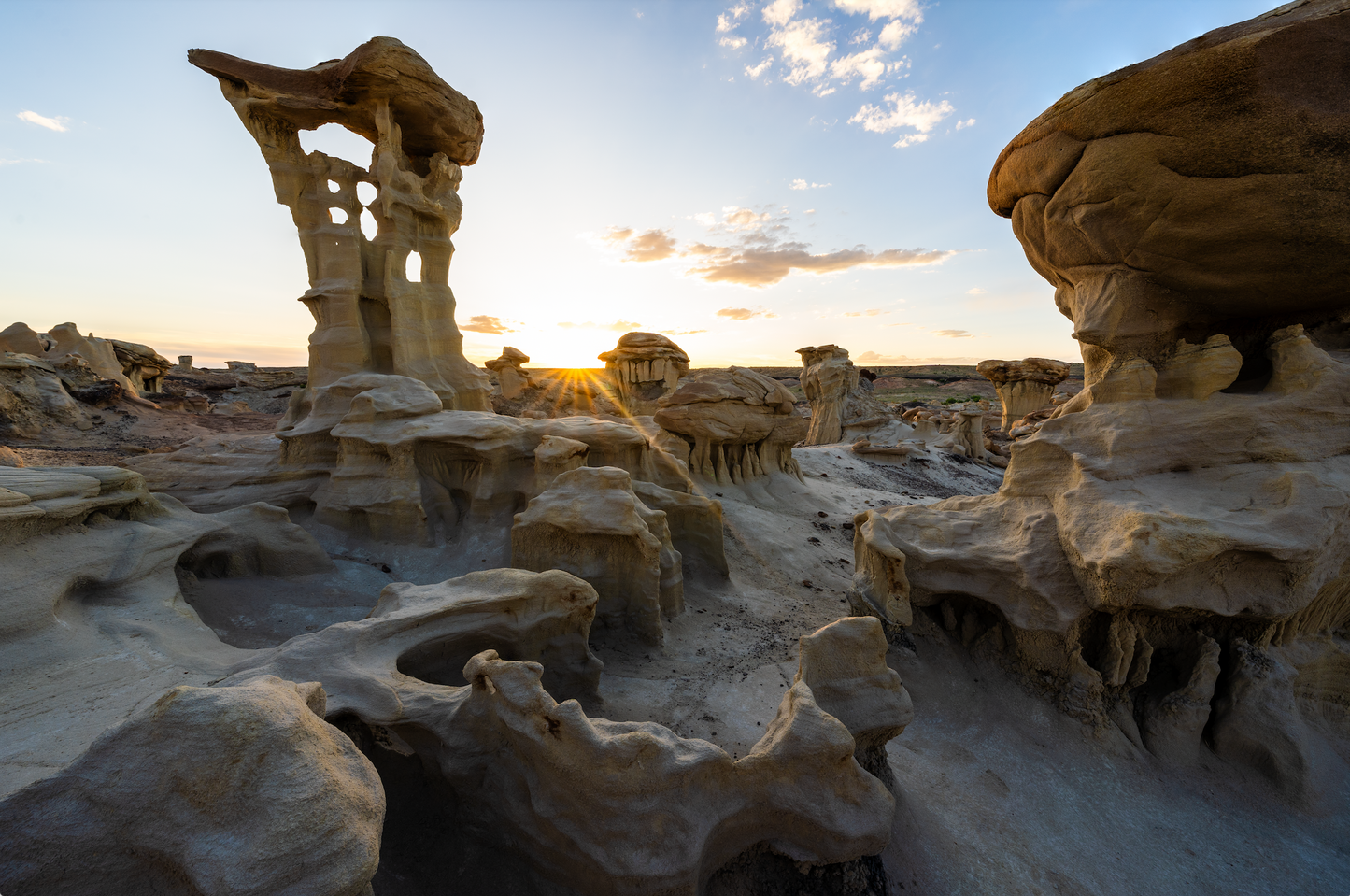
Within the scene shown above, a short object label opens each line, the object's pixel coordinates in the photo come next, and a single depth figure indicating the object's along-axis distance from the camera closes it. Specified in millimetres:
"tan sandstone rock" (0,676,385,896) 2008
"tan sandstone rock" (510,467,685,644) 7258
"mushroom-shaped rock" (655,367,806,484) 14367
